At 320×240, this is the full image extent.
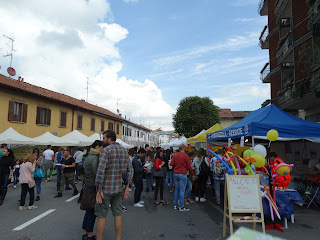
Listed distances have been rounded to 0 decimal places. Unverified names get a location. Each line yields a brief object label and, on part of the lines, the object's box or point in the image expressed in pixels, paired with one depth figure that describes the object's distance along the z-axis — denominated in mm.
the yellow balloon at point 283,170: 5348
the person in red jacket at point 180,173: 6730
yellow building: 16562
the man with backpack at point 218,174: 7203
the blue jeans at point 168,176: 10102
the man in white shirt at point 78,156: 11145
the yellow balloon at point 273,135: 5508
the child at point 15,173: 11000
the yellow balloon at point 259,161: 5023
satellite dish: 19406
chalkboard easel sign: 4484
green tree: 35781
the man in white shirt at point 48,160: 13023
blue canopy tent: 6762
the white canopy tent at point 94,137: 19200
